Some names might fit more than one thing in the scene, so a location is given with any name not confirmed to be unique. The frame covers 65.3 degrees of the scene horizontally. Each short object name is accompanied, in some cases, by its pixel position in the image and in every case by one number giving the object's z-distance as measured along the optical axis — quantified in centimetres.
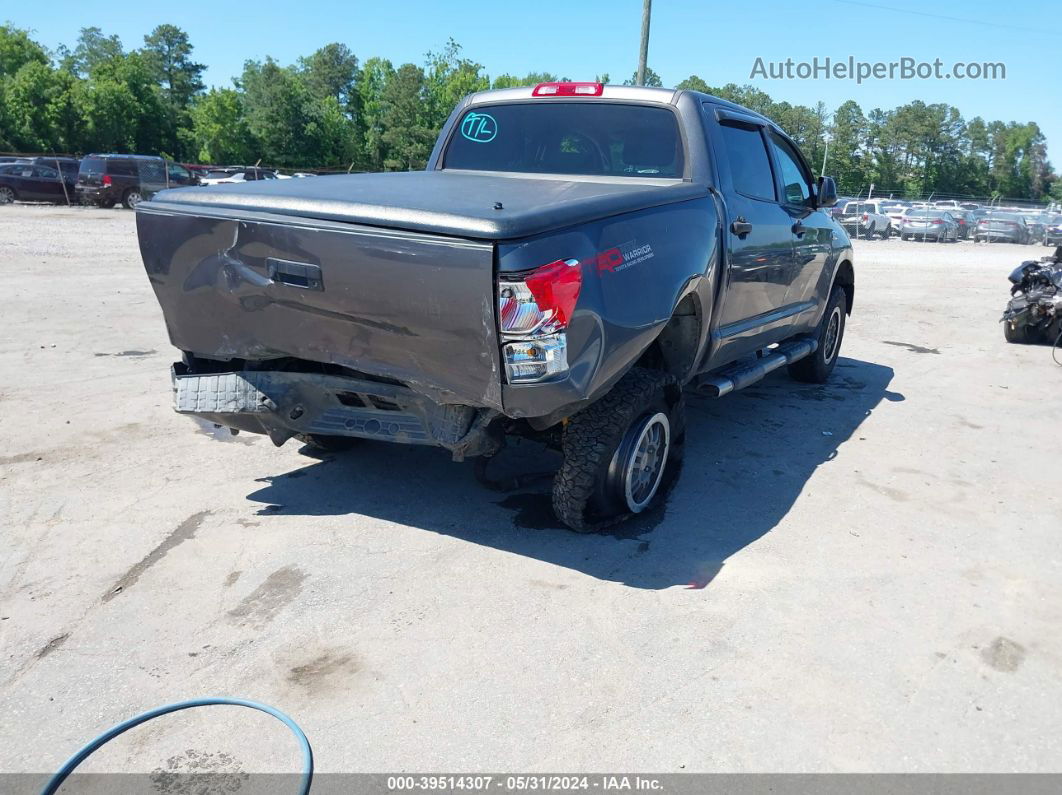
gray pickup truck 327
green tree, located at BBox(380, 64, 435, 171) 5628
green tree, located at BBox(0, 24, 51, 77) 6291
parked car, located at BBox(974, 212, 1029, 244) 3494
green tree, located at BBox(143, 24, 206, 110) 8275
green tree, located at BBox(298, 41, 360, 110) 8712
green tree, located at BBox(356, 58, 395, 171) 5897
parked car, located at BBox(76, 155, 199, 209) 2691
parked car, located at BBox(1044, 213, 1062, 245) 3416
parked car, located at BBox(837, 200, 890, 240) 3303
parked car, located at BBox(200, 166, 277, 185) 3206
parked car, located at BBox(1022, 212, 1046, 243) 3502
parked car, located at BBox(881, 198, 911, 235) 3376
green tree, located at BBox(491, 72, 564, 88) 7361
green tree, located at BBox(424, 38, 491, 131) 5971
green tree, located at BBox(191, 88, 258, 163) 5547
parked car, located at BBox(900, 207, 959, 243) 3309
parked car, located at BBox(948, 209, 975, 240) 3500
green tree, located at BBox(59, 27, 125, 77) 9931
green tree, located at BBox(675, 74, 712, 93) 8173
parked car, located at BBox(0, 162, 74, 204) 2734
